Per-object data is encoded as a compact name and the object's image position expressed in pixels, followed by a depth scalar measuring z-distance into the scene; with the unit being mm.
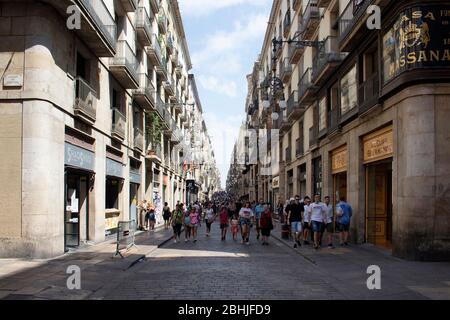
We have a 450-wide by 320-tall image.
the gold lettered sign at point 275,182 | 39562
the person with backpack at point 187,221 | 19438
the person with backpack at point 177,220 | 19141
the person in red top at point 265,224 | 18125
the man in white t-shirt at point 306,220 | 16627
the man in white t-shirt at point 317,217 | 15609
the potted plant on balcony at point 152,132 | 27891
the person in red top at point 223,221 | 20172
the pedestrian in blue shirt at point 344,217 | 16594
